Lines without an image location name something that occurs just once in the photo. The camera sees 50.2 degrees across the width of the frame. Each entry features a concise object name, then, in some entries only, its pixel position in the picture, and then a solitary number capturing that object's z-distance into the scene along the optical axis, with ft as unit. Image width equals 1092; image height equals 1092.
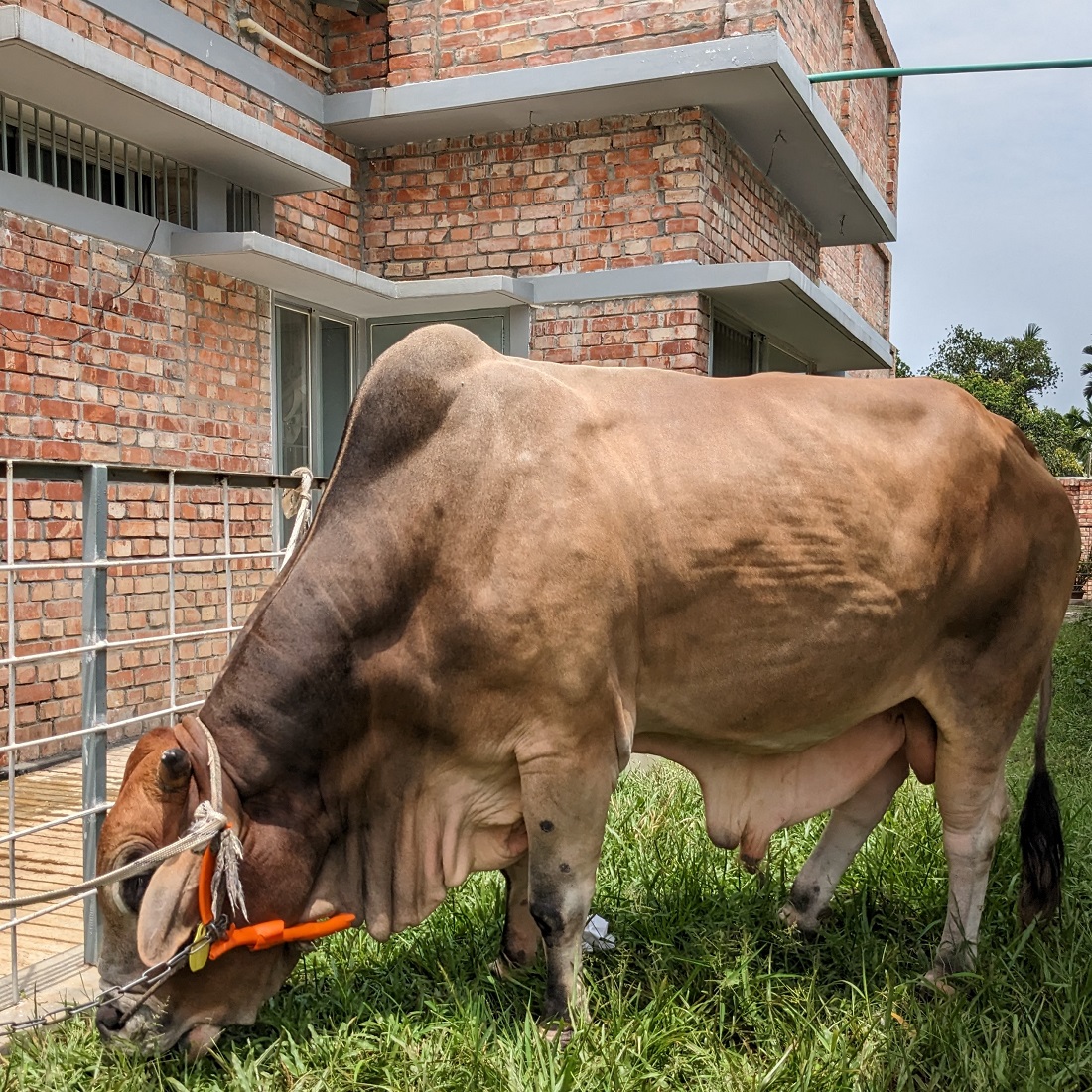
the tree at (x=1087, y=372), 98.09
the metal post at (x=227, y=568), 13.58
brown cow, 9.43
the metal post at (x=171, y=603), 12.12
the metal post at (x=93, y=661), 11.64
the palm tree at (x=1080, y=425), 75.17
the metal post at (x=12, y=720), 10.05
